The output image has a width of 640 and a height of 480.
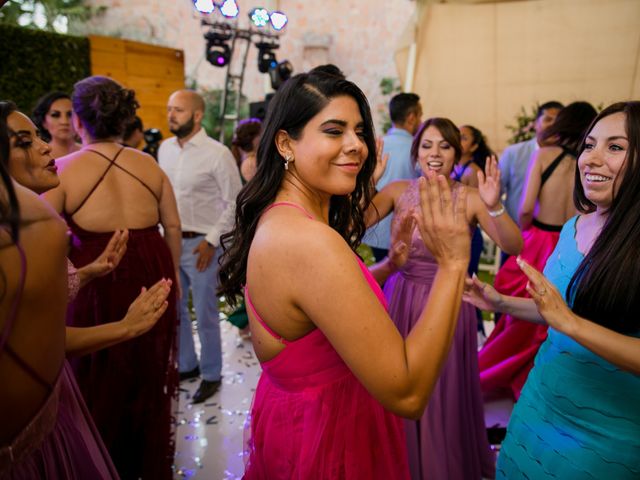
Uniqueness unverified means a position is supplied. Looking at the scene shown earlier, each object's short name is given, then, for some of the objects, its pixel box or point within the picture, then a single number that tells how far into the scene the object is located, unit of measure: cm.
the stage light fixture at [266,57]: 685
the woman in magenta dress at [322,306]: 97
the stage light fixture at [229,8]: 592
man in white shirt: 327
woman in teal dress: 120
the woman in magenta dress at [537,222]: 304
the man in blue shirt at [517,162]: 410
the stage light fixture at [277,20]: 676
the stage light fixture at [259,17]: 662
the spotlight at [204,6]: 598
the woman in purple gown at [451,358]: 215
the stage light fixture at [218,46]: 634
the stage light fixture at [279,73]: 646
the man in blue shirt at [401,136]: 407
